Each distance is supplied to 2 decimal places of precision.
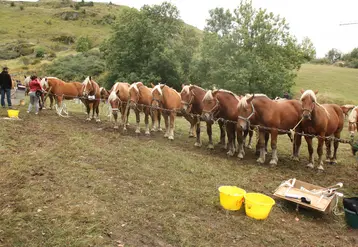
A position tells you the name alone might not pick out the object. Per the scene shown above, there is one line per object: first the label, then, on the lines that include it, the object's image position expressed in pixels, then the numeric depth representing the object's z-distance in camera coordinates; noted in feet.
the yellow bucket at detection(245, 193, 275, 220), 18.81
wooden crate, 20.35
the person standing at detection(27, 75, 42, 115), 45.65
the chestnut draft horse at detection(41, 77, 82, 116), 50.88
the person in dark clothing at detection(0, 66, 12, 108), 48.42
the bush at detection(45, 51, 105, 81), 132.57
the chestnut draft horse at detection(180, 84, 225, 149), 37.42
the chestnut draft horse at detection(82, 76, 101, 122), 46.83
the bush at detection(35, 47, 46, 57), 181.06
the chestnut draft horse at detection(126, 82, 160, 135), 41.09
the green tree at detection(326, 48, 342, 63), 325.30
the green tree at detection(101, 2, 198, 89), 106.42
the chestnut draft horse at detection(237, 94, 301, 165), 31.65
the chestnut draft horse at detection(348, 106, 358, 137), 37.60
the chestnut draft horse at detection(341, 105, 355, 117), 44.91
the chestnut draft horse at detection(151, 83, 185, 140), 41.14
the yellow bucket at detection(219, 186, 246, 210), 19.67
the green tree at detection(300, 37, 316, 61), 176.45
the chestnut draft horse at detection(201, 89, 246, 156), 34.06
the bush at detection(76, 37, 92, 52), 183.77
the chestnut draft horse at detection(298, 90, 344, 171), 30.17
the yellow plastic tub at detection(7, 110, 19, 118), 42.41
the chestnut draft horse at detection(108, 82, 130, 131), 41.01
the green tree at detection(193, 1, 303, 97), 95.71
